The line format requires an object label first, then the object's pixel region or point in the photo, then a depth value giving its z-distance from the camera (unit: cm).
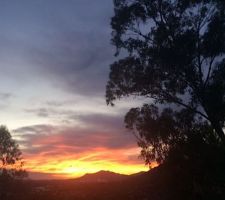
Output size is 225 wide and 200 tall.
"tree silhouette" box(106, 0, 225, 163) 1709
